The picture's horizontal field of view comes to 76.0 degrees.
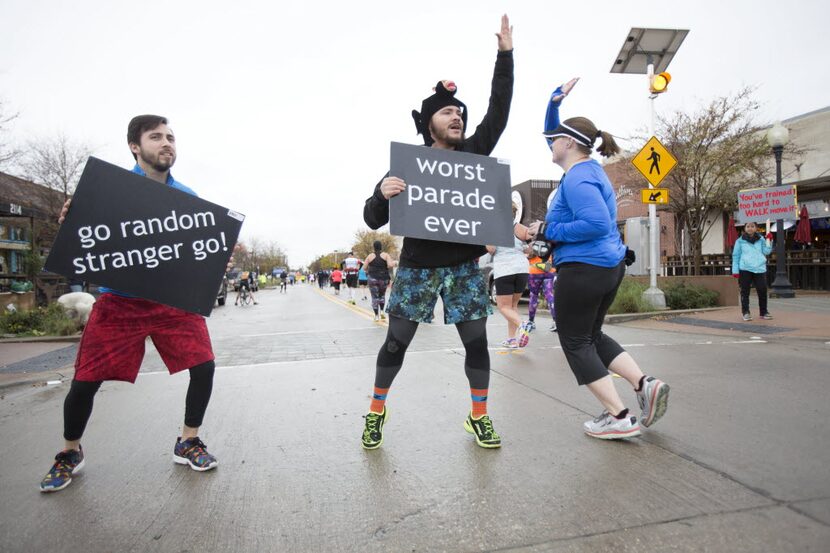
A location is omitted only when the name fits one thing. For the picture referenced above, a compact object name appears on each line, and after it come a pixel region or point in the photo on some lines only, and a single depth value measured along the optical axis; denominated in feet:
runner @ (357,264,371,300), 69.45
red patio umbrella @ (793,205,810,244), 61.67
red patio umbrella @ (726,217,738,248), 74.93
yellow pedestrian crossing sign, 33.30
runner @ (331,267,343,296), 105.09
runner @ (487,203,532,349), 21.33
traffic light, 32.94
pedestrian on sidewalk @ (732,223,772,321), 28.78
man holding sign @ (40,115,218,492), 8.68
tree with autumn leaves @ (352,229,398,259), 258.24
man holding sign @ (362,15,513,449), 9.75
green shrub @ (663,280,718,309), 36.22
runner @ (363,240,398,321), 37.40
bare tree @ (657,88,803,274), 57.57
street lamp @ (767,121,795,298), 45.57
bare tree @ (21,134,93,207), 94.43
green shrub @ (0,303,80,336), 31.42
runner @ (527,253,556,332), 25.66
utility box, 56.70
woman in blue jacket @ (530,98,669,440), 9.75
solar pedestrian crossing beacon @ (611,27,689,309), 34.78
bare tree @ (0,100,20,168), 55.16
